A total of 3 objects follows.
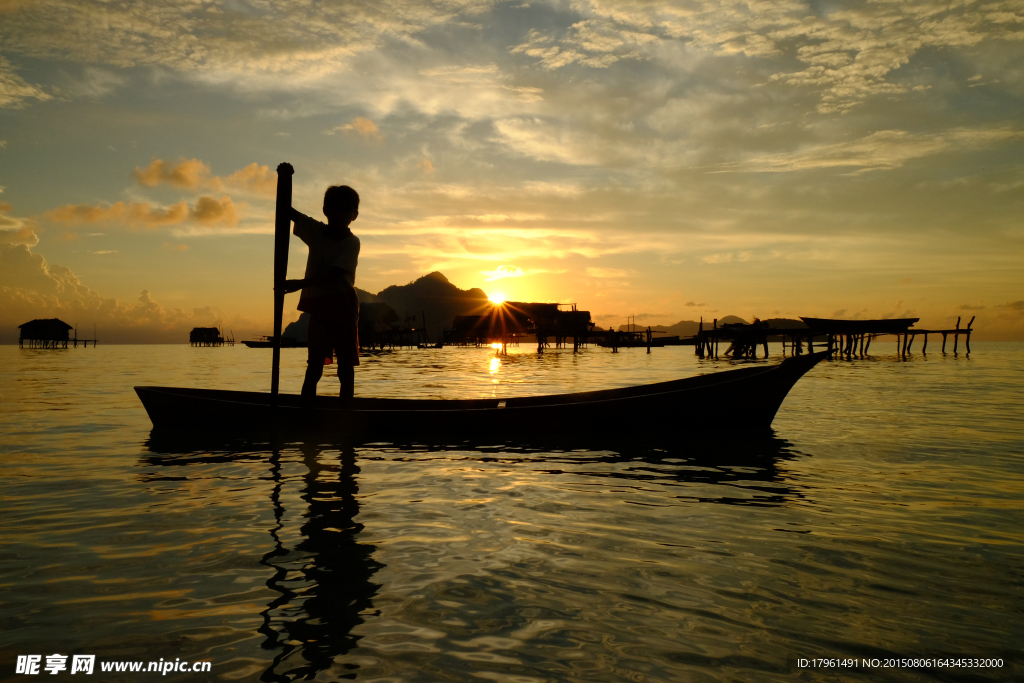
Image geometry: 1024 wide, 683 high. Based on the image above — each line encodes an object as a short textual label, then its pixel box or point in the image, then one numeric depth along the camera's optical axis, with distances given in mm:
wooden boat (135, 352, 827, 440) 7160
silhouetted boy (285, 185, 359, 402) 6051
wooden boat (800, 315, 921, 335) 39031
